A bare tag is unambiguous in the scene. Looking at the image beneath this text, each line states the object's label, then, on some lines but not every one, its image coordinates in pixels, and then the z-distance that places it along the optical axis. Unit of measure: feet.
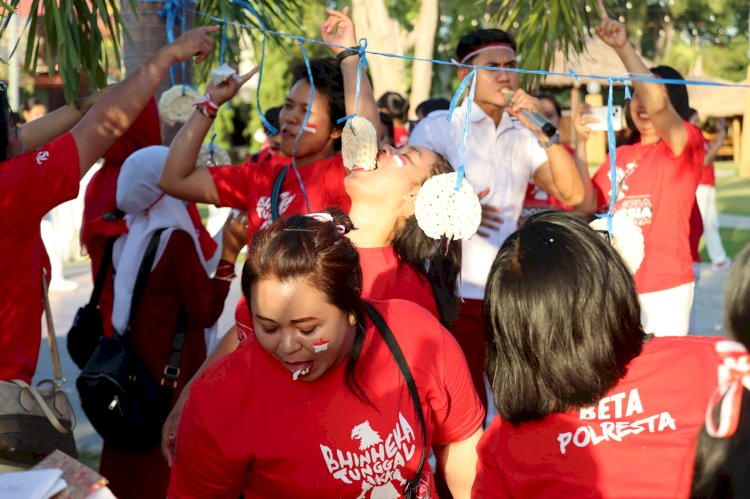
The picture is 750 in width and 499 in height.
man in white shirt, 13.87
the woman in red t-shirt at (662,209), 15.52
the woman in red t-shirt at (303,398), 7.78
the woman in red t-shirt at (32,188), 9.76
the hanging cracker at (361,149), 10.73
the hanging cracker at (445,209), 9.89
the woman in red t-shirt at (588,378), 6.42
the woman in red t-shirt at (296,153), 12.53
